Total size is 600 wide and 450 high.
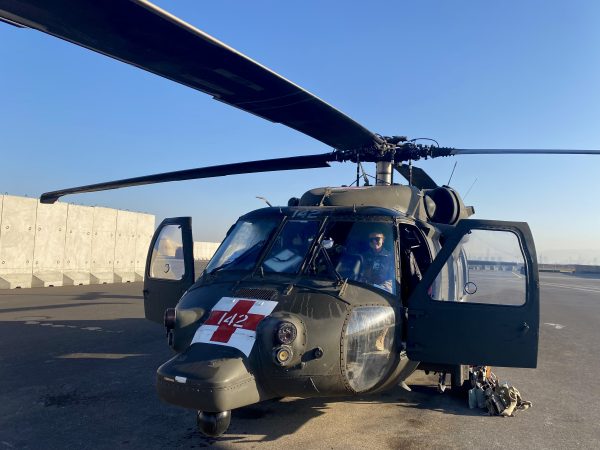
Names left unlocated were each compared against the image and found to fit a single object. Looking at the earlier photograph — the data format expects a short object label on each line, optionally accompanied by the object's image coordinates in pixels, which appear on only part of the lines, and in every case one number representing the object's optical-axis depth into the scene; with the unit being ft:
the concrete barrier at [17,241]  56.24
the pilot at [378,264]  15.65
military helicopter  11.74
